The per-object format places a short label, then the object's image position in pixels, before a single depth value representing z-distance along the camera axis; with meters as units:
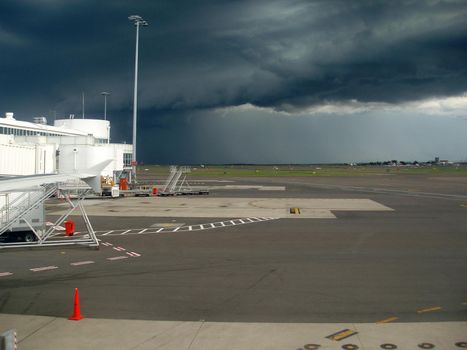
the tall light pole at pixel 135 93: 75.44
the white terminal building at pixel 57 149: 35.72
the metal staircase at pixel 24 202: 24.67
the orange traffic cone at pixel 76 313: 13.92
